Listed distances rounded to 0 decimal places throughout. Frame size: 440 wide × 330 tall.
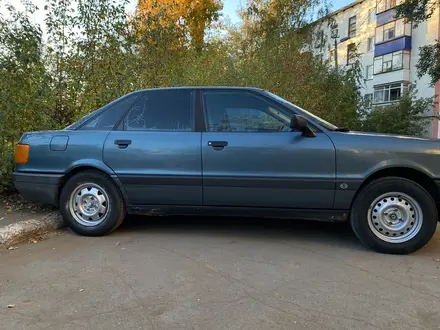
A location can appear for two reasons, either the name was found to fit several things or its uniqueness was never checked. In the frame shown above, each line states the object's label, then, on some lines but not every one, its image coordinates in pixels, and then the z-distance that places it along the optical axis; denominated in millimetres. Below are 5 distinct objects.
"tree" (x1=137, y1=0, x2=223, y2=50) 17191
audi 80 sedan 3932
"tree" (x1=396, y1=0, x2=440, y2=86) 14086
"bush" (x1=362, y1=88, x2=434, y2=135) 17984
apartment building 26109
